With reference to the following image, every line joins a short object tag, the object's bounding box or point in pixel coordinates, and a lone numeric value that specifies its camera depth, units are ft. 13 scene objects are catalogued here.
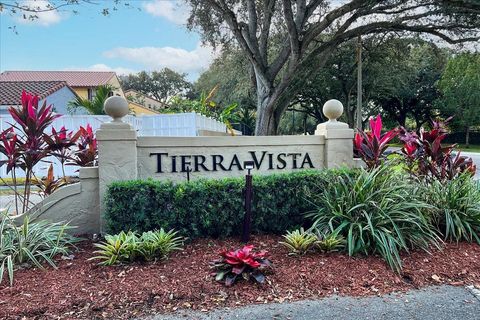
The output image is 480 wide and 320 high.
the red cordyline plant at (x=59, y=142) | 16.21
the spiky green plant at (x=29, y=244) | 12.61
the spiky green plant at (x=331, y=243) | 13.25
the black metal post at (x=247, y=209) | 14.60
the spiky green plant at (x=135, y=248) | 12.51
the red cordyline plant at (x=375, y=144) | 18.34
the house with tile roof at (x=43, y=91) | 64.00
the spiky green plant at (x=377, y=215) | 13.23
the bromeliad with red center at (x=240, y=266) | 11.21
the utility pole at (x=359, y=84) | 47.79
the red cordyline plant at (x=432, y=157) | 17.83
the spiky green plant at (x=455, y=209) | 14.87
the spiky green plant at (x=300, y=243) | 13.28
